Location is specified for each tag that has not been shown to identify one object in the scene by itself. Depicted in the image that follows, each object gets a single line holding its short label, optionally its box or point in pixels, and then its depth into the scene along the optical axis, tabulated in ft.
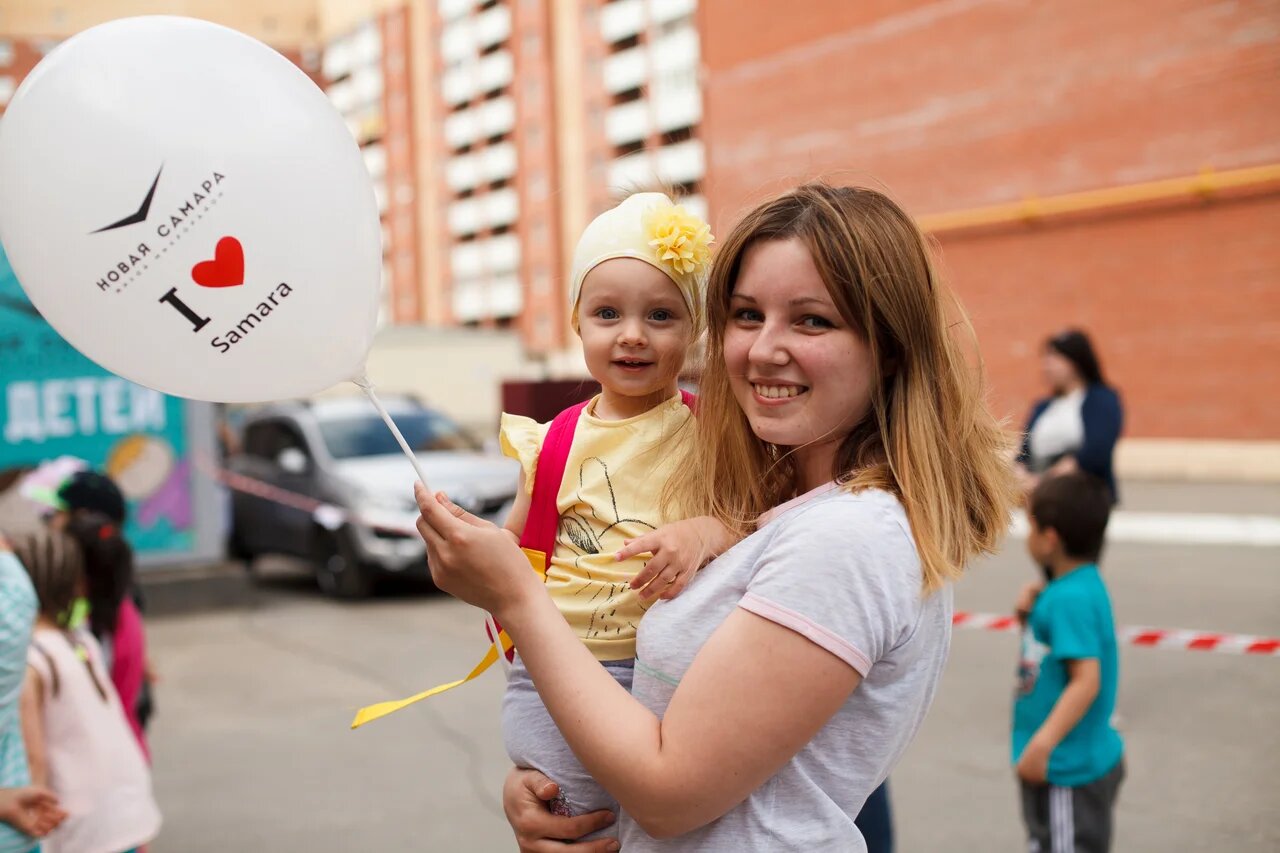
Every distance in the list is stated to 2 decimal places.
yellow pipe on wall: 60.85
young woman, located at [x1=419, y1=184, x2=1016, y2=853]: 4.66
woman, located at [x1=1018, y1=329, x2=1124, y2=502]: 18.66
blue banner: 28.94
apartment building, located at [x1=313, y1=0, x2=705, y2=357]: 160.66
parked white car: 32.24
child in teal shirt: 10.77
